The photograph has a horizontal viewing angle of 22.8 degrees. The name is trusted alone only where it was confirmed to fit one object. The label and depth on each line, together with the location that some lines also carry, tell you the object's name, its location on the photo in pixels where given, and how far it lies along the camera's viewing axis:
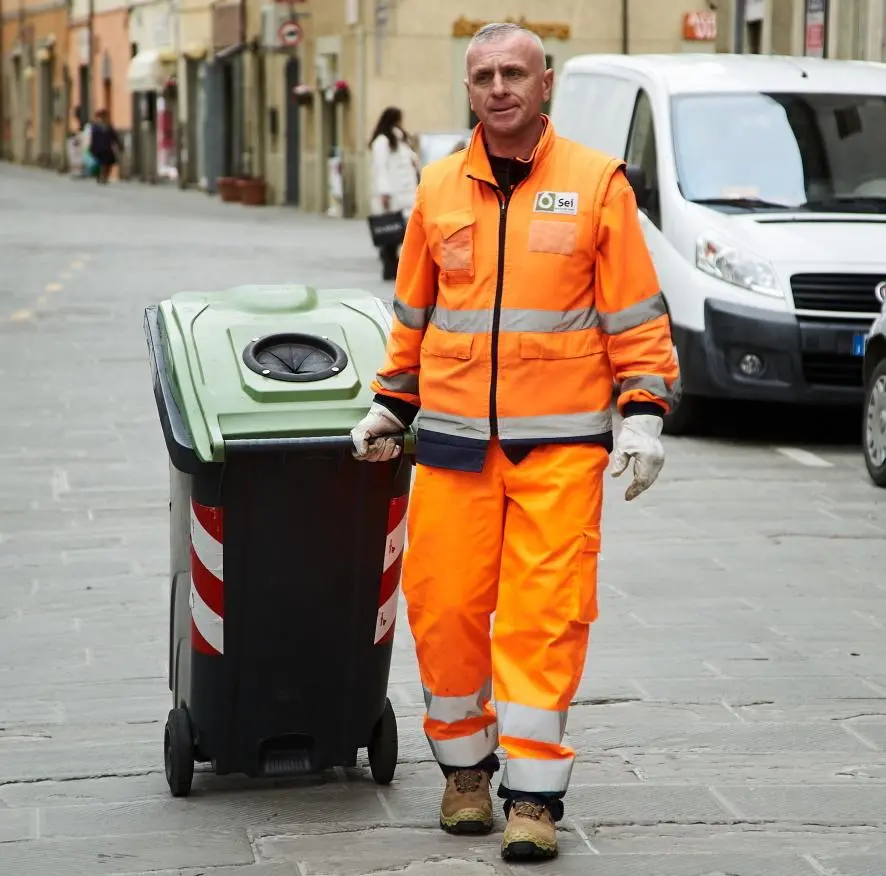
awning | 54.22
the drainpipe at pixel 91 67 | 62.72
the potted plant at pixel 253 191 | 42.44
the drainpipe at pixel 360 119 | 37.00
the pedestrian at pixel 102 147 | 53.25
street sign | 42.03
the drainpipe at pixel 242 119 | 47.45
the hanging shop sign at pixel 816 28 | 22.70
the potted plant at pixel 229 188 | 43.05
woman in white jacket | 20.88
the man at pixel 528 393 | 4.36
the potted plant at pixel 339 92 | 37.75
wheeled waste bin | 4.50
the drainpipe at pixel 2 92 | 80.94
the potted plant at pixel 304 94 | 40.78
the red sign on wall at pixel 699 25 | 38.56
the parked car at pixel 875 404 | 9.41
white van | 10.50
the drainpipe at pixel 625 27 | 38.09
